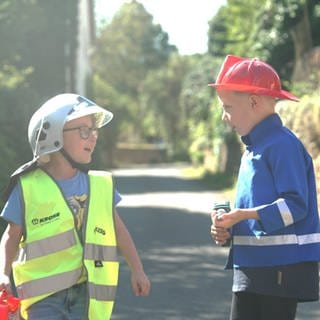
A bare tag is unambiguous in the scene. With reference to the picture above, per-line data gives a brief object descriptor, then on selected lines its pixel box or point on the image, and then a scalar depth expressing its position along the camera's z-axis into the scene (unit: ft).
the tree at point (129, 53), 312.39
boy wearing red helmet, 16.37
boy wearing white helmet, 17.16
